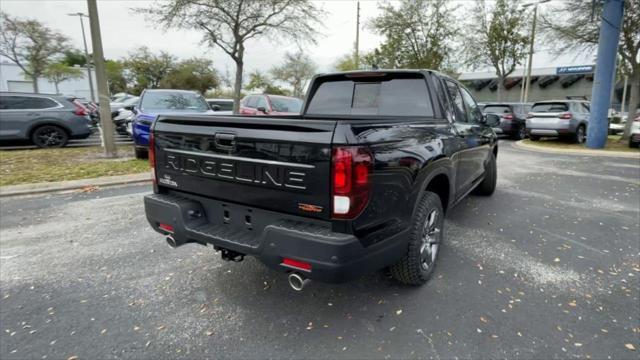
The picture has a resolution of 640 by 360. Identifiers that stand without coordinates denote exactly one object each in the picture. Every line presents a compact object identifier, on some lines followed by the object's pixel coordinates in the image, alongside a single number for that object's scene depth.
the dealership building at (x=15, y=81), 41.10
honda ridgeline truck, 2.06
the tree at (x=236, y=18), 12.27
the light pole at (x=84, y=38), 32.81
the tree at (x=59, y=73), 34.75
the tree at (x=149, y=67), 43.34
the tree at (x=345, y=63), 34.34
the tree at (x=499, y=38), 20.75
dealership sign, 37.23
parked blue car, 8.05
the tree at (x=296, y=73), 50.69
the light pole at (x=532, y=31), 18.94
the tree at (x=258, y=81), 56.41
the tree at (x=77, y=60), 55.86
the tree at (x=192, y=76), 41.78
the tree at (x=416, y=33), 20.67
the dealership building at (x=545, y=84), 41.16
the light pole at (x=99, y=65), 7.97
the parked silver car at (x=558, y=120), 12.68
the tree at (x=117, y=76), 47.84
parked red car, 10.86
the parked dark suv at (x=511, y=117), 15.13
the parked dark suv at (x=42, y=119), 9.99
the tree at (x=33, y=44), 25.42
